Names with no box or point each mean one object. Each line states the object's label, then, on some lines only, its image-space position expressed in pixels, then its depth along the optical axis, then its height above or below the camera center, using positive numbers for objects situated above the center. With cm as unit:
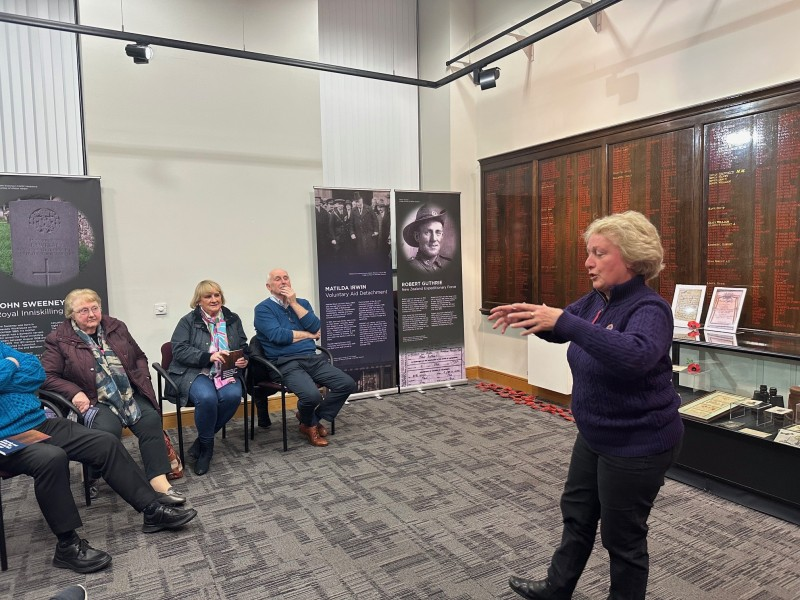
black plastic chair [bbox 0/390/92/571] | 286 -73
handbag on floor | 336 -126
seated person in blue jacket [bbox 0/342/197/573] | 238 -92
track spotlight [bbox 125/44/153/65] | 366 +154
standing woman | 148 -38
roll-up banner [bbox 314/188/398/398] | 486 -17
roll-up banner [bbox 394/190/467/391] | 521 -26
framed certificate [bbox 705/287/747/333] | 340 -34
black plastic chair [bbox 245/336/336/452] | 386 -83
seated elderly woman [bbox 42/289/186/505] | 300 -63
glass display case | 274 -94
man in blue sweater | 394 -68
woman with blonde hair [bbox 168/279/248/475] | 350 -65
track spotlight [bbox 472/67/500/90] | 448 +161
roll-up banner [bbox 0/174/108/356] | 379 +18
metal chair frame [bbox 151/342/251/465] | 348 -76
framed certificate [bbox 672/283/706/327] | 358 -31
